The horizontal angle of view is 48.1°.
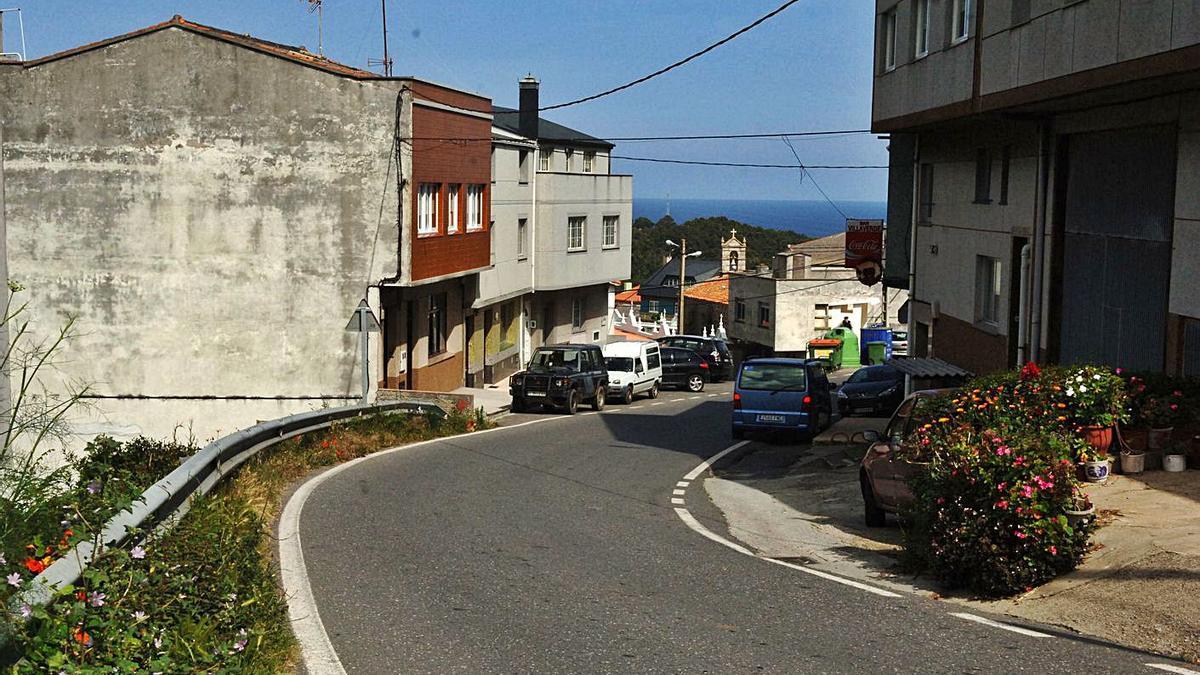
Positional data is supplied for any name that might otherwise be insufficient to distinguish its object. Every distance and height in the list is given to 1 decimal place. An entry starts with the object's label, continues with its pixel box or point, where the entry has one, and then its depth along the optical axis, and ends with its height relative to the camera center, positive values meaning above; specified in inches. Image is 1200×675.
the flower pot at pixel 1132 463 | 536.1 -82.0
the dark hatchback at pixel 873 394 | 1254.9 -133.5
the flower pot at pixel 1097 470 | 511.2 -81.4
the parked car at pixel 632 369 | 1582.2 -147.4
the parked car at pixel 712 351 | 2130.9 -165.5
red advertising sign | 1337.4 +7.5
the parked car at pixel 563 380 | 1395.2 -139.8
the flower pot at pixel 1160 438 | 540.1 -72.6
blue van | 1040.8 -115.5
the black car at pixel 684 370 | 1857.8 -168.6
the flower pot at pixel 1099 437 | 543.8 -73.2
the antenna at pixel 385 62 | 1541.6 +208.3
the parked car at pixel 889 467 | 547.5 -88.9
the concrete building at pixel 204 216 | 1284.4 +22.8
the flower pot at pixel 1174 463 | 532.1 -81.2
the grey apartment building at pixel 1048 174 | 657.6 +52.1
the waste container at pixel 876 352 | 1947.6 -144.7
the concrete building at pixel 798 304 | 3083.2 -124.9
